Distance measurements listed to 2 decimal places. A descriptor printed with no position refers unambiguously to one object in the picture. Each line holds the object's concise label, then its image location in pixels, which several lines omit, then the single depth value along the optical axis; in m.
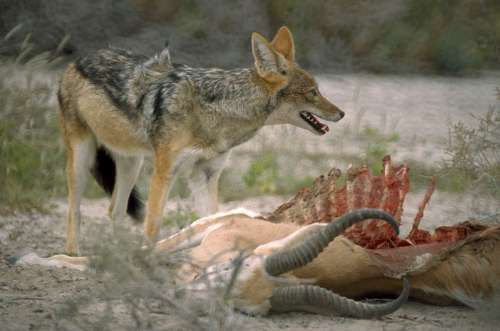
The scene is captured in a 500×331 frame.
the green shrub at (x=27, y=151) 15.66
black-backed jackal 13.41
